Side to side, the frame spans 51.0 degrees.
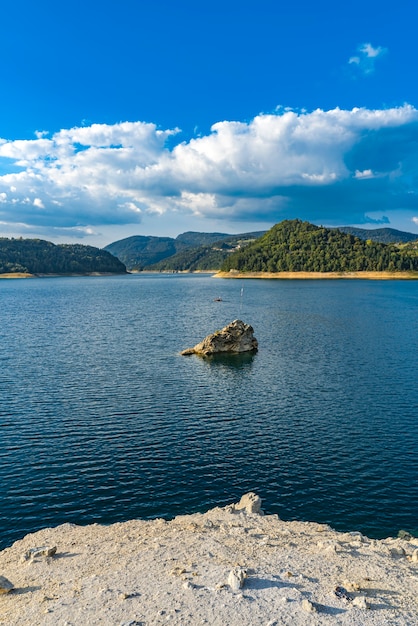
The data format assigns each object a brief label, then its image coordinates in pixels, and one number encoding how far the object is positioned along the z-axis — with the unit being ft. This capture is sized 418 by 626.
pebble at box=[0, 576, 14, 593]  63.36
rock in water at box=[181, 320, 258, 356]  256.93
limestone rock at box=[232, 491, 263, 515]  88.48
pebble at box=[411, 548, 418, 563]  71.90
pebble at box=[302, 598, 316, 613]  57.30
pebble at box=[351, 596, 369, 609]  58.34
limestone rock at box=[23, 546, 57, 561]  72.02
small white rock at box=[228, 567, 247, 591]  62.03
